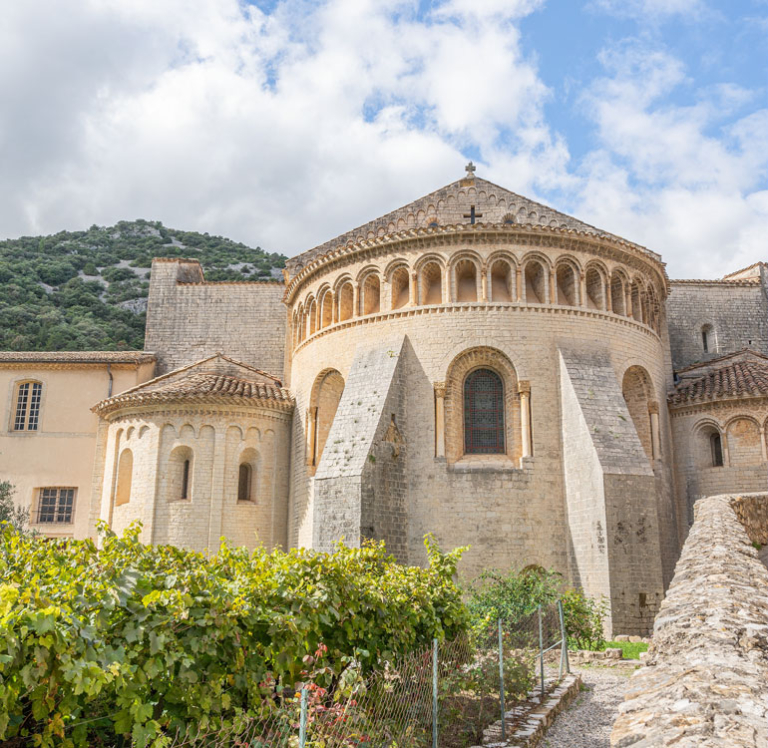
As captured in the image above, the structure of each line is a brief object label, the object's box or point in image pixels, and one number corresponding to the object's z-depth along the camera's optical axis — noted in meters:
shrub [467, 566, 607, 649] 14.66
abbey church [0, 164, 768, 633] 17.80
